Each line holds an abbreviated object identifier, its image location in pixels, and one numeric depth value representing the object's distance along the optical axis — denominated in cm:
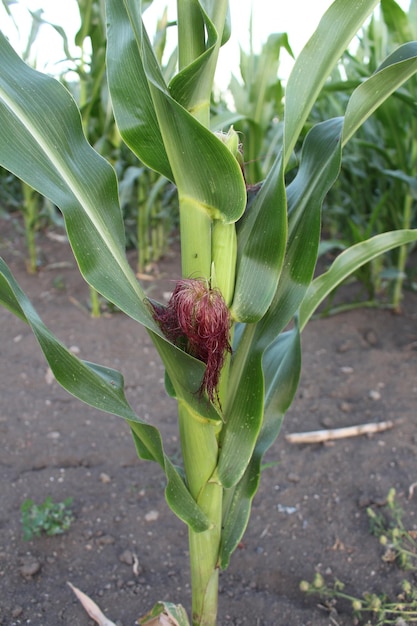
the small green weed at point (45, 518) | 129
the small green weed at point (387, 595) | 109
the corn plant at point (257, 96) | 235
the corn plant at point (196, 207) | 75
